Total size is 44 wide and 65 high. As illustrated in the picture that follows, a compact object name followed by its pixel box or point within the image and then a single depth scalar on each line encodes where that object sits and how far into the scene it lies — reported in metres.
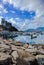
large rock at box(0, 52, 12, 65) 2.01
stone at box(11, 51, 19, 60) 2.44
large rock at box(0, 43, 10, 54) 2.80
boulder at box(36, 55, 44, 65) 1.94
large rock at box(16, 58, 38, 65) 1.93
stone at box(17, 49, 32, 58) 2.27
